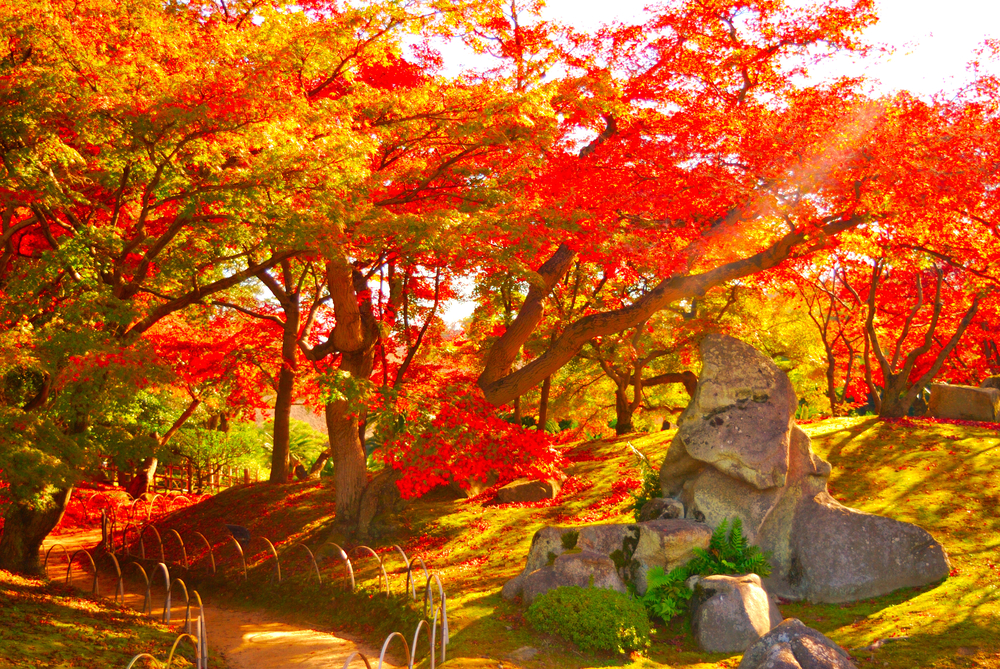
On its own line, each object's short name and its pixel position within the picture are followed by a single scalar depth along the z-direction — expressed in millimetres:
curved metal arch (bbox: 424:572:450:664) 6564
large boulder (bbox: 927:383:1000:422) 15188
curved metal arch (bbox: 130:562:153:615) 9617
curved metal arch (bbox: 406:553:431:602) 8398
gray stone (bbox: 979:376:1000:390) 17438
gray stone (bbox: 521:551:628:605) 8078
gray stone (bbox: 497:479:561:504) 13078
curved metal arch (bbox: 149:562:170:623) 8578
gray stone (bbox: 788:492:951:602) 8531
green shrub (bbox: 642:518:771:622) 8125
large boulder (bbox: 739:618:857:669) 5609
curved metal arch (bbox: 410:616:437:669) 5696
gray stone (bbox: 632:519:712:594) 8594
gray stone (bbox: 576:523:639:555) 8641
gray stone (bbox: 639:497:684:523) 9289
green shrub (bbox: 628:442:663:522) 9914
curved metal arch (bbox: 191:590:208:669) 5926
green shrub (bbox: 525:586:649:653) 7309
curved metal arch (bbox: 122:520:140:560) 12242
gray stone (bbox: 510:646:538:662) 7055
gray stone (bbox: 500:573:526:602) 8453
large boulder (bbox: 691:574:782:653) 7438
